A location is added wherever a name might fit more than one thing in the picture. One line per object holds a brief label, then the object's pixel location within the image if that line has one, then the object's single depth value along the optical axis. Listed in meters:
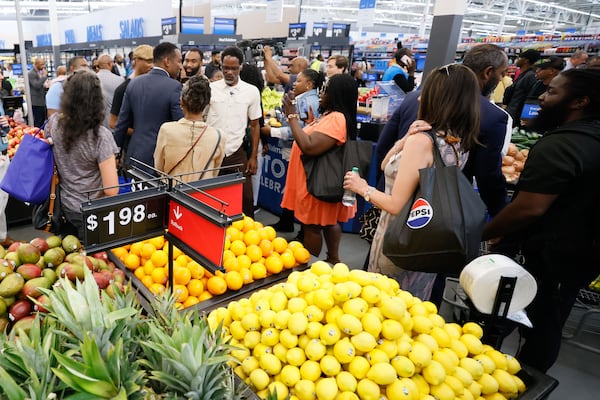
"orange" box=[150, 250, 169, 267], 2.09
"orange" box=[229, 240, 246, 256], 2.27
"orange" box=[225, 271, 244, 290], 2.04
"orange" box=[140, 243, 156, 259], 2.14
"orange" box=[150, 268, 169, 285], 2.03
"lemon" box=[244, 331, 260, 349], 1.42
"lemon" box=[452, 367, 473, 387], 1.33
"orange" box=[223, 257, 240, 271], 2.13
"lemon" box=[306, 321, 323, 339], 1.34
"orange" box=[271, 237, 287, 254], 2.36
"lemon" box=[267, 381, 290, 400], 1.27
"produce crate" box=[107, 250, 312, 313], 1.90
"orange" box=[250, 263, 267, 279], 2.18
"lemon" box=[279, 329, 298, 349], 1.35
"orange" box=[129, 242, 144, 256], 2.20
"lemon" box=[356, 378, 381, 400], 1.21
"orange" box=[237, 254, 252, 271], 2.17
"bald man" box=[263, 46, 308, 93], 5.13
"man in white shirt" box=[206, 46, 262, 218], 3.62
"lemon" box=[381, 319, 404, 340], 1.32
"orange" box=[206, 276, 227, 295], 2.01
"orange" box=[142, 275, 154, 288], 2.04
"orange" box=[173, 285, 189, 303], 1.92
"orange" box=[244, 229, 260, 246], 2.35
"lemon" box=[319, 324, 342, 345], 1.31
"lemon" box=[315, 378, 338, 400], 1.22
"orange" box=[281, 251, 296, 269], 2.28
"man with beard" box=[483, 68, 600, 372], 1.73
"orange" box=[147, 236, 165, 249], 2.20
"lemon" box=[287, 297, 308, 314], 1.42
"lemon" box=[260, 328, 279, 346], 1.38
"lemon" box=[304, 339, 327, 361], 1.30
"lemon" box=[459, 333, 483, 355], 1.47
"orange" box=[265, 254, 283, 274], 2.24
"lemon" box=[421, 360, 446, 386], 1.28
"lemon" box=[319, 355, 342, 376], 1.27
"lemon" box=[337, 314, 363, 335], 1.30
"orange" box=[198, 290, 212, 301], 1.99
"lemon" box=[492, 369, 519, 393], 1.37
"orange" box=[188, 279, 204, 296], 2.01
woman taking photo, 2.85
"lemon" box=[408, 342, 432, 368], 1.31
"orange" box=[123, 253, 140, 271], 2.14
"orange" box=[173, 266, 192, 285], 2.00
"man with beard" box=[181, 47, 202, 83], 4.76
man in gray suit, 8.58
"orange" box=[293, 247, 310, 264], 2.35
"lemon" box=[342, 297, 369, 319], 1.34
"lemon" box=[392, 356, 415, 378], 1.27
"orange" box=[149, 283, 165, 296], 1.98
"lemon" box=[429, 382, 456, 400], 1.28
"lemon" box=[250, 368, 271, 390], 1.31
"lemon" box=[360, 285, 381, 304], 1.40
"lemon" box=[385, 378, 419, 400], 1.21
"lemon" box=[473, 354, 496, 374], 1.41
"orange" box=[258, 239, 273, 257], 2.31
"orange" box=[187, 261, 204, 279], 2.06
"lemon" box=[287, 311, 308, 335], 1.34
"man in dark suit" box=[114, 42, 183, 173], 3.20
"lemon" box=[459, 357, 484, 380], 1.37
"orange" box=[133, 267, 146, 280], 2.09
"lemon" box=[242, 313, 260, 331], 1.43
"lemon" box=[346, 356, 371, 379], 1.26
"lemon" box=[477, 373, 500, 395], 1.36
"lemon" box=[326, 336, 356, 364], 1.28
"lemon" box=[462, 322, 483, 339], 1.54
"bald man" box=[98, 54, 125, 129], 4.35
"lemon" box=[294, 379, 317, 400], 1.24
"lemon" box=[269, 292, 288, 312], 1.47
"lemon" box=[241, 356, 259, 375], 1.37
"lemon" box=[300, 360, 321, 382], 1.27
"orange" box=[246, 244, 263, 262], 2.25
